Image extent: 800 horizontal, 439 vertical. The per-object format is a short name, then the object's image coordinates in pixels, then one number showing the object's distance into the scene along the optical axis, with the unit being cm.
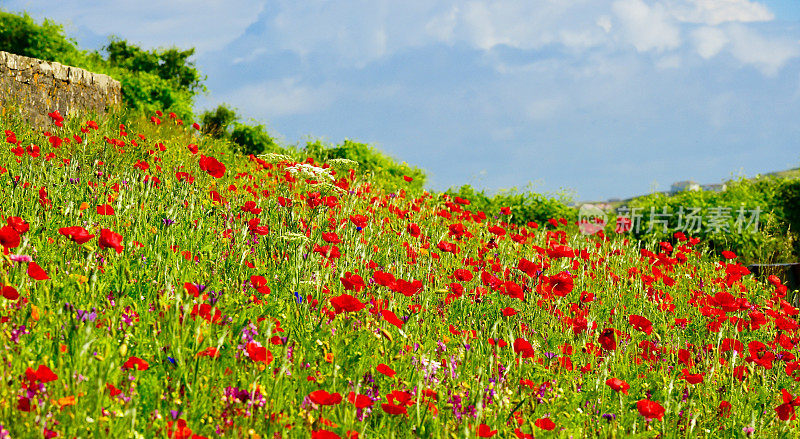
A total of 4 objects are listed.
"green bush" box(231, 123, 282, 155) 3544
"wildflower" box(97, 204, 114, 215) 847
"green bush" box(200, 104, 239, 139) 3734
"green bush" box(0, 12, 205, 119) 3825
